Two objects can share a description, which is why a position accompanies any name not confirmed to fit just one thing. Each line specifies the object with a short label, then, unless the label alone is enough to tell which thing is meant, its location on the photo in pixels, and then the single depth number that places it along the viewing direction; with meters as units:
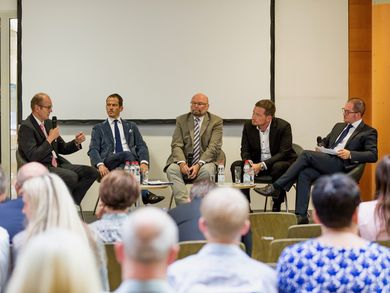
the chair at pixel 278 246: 4.74
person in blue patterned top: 3.73
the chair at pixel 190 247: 4.66
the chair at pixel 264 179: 11.28
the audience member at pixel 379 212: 5.13
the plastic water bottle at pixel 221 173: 11.22
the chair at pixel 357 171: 10.33
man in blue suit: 11.97
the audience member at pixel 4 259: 4.43
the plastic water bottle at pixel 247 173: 10.92
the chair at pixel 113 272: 4.86
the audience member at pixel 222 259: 3.42
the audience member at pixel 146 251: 2.46
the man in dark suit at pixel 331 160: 10.39
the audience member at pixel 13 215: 5.11
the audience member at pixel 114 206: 4.96
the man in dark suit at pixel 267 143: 11.38
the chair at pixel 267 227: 6.39
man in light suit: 11.75
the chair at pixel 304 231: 5.38
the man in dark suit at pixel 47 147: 11.00
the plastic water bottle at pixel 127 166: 10.85
